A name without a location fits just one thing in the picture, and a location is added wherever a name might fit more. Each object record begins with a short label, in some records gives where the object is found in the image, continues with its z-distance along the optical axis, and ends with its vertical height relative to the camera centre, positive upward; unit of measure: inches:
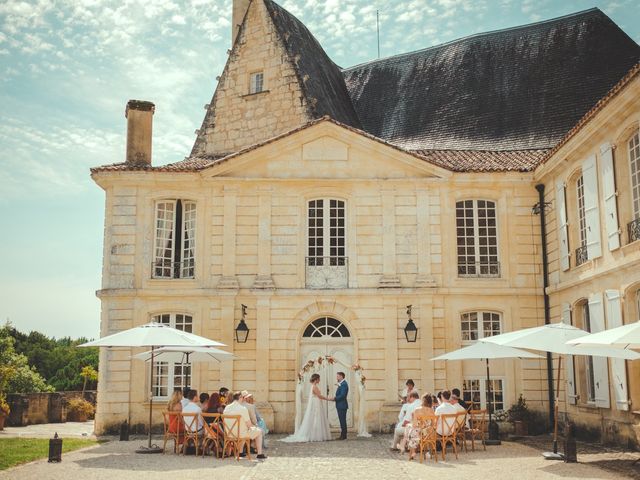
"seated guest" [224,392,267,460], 459.5 -31.7
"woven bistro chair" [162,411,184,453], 482.0 -35.1
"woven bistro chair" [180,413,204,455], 477.4 -35.4
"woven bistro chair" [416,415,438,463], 450.9 -36.4
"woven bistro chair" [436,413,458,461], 461.1 -35.1
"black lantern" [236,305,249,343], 636.7 +35.0
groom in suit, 577.3 -24.2
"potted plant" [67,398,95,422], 869.2 -43.5
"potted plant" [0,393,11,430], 700.7 -34.8
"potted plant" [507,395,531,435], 601.6 -36.3
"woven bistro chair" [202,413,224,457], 464.1 -39.1
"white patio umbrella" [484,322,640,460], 423.2 +18.0
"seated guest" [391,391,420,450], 488.7 -28.3
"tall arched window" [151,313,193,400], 647.1 -3.5
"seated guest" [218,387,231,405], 505.0 -17.2
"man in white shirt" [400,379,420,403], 530.9 -12.0
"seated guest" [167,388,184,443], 482.9 -24.5
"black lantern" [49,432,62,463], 434.0 -44.9
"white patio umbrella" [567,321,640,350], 362.3 +17.4
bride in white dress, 565.6 -38.7
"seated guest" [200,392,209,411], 505.4 -19.5
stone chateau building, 637.9 +99.8
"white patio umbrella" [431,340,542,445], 518.0 +14.4
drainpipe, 636.1 +84.3
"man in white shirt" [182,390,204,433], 480.1 -29.0
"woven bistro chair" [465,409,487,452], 497.7 -37.8
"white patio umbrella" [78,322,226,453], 462.3 +21.4
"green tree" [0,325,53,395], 1054.4 +0.1
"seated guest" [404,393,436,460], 457.5 -33.0
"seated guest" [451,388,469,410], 509.0 -14.6
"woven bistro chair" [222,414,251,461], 454.9 -38.3
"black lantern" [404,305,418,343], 636.1 +35.7
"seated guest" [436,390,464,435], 466.0 -24.0
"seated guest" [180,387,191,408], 487.5 -18.6
